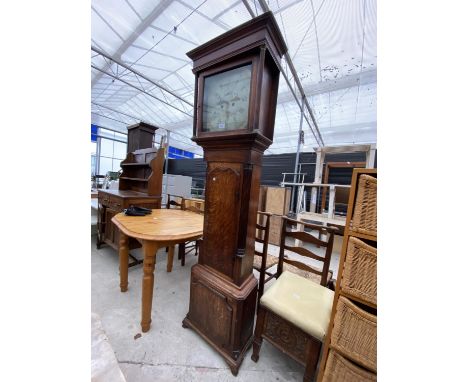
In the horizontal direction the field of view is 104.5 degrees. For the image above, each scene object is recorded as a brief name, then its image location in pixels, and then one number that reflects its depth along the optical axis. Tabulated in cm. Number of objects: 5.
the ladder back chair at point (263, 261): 169
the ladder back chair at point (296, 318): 104
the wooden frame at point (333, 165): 469
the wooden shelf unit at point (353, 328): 76
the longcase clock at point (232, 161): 102
